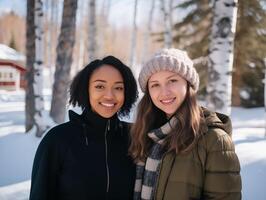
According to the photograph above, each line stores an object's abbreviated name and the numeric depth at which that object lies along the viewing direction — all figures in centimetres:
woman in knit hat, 223
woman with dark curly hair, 257
